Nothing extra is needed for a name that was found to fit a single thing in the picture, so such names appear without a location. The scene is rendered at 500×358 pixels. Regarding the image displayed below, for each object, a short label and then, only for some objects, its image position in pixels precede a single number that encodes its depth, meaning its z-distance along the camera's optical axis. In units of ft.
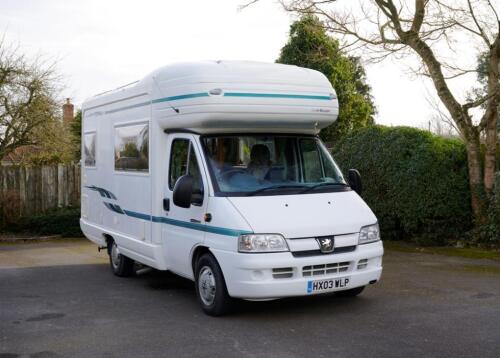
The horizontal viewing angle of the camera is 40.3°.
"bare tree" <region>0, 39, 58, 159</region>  61.36
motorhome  23.16
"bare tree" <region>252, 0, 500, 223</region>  41.68
